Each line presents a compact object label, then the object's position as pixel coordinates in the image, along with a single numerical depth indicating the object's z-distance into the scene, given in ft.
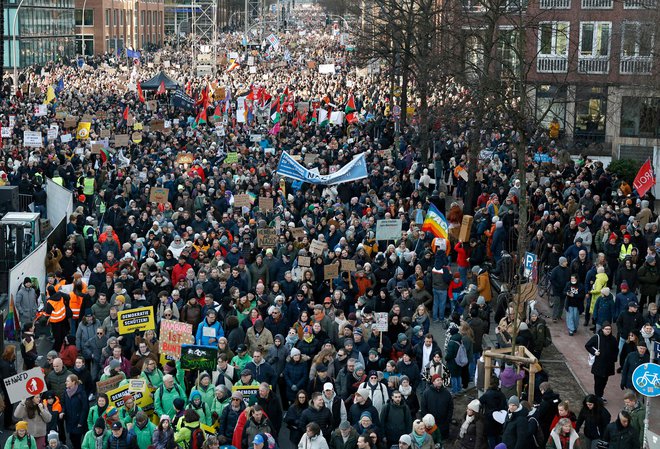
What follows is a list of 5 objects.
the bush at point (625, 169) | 114.52
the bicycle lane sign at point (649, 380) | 44.93
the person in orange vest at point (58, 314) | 62.33
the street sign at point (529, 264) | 65.31
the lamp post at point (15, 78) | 184.60
